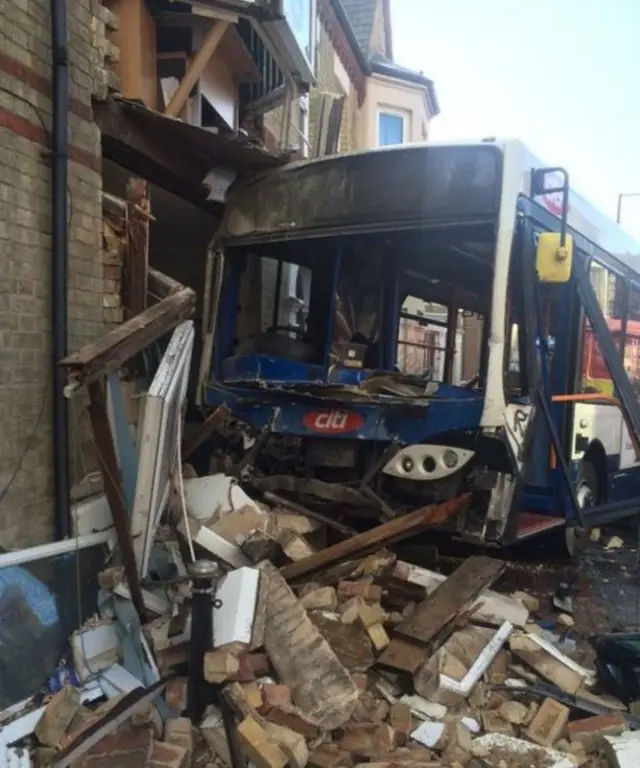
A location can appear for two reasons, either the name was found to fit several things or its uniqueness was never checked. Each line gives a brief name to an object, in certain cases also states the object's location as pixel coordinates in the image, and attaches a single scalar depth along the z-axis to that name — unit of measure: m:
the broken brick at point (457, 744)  3.23
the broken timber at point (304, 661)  3.29
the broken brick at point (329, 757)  3.05
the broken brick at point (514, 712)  3.58
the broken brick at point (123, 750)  2.89
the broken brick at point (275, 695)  3.20
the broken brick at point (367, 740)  3.17
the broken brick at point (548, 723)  3.42
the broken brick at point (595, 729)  3.40
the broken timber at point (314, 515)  4.80
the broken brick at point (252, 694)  3.15
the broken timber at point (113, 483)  3.19
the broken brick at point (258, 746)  2.86
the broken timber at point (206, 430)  4.92
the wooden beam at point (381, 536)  4.29
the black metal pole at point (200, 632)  3.27
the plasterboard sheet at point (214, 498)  4.57
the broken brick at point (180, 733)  3.08
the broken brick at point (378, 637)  3.86
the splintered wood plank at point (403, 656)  3.68
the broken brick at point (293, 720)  3.12
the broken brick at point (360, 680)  3.58
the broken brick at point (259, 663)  3.42
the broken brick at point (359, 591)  4.15
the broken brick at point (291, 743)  2.92
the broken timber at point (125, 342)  3.11
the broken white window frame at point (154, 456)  3.85
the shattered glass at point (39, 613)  3.38
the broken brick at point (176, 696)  3.35
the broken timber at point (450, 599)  3.87
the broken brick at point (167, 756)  2.90
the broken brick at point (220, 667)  3.20
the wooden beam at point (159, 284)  4.98
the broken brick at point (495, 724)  3.50
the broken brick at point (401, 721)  3.30
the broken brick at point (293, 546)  4.29
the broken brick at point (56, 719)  3.12
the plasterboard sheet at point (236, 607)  3.44
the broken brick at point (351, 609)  3.94
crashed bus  4.49
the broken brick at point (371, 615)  3.94
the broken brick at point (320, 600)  4.03
